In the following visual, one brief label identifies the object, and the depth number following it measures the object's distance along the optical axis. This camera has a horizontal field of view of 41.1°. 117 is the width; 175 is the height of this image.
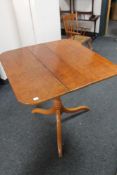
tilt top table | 0.95
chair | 2.82
